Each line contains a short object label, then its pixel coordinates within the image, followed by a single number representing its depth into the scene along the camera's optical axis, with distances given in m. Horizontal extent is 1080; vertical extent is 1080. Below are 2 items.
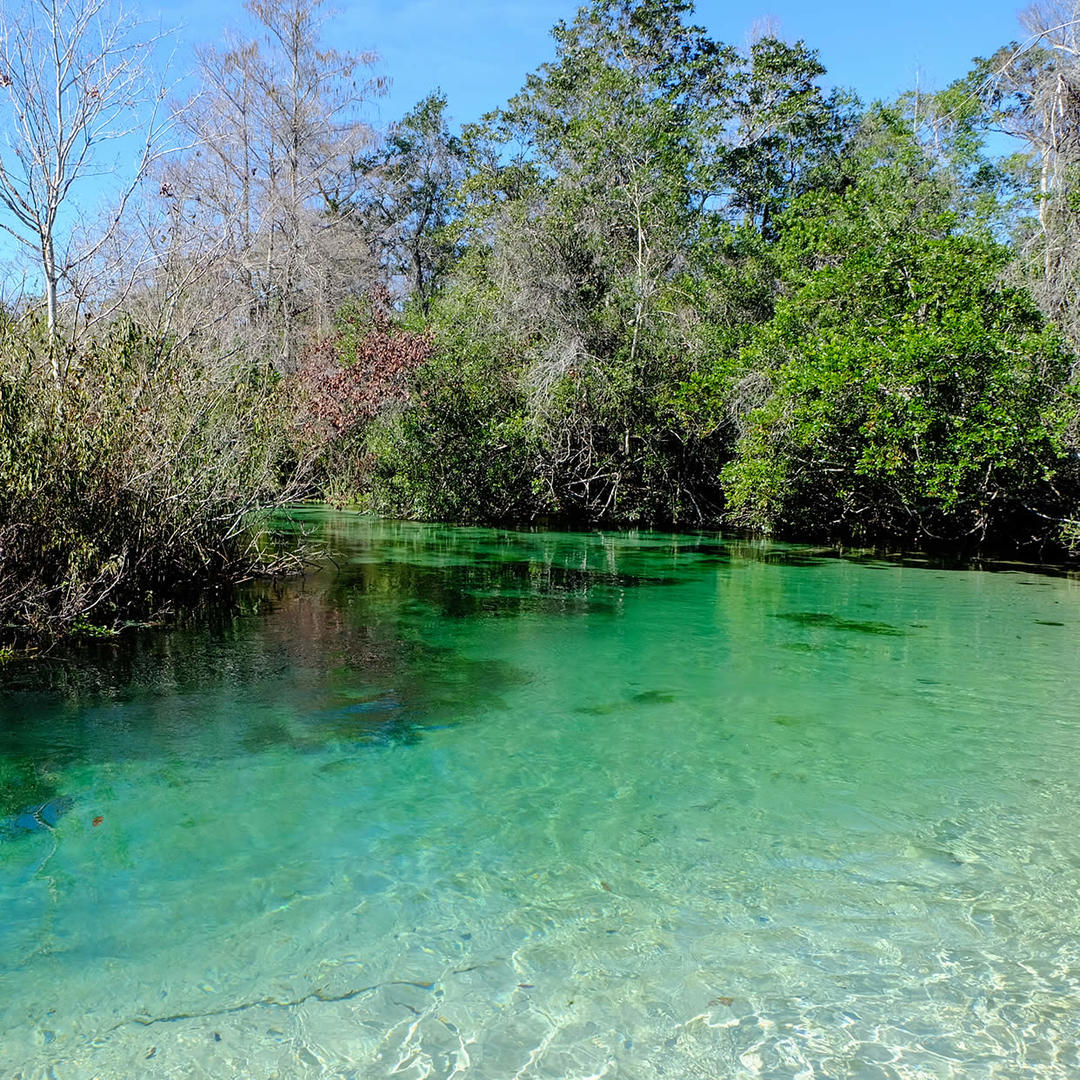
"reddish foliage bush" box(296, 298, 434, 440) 21.77
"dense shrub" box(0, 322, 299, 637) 7.06
